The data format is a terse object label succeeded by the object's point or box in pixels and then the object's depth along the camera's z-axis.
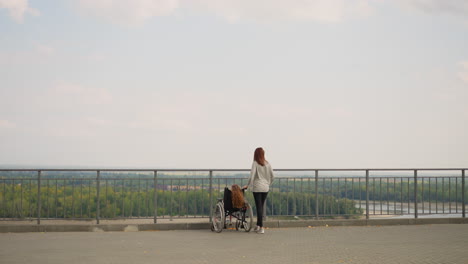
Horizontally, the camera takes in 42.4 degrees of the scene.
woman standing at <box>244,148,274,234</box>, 15.29
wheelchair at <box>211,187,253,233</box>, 15.05
